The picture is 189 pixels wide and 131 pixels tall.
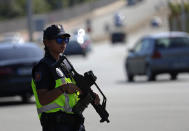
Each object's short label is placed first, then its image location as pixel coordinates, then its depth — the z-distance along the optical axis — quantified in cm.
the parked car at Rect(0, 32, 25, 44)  7743
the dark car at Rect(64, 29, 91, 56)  6669
